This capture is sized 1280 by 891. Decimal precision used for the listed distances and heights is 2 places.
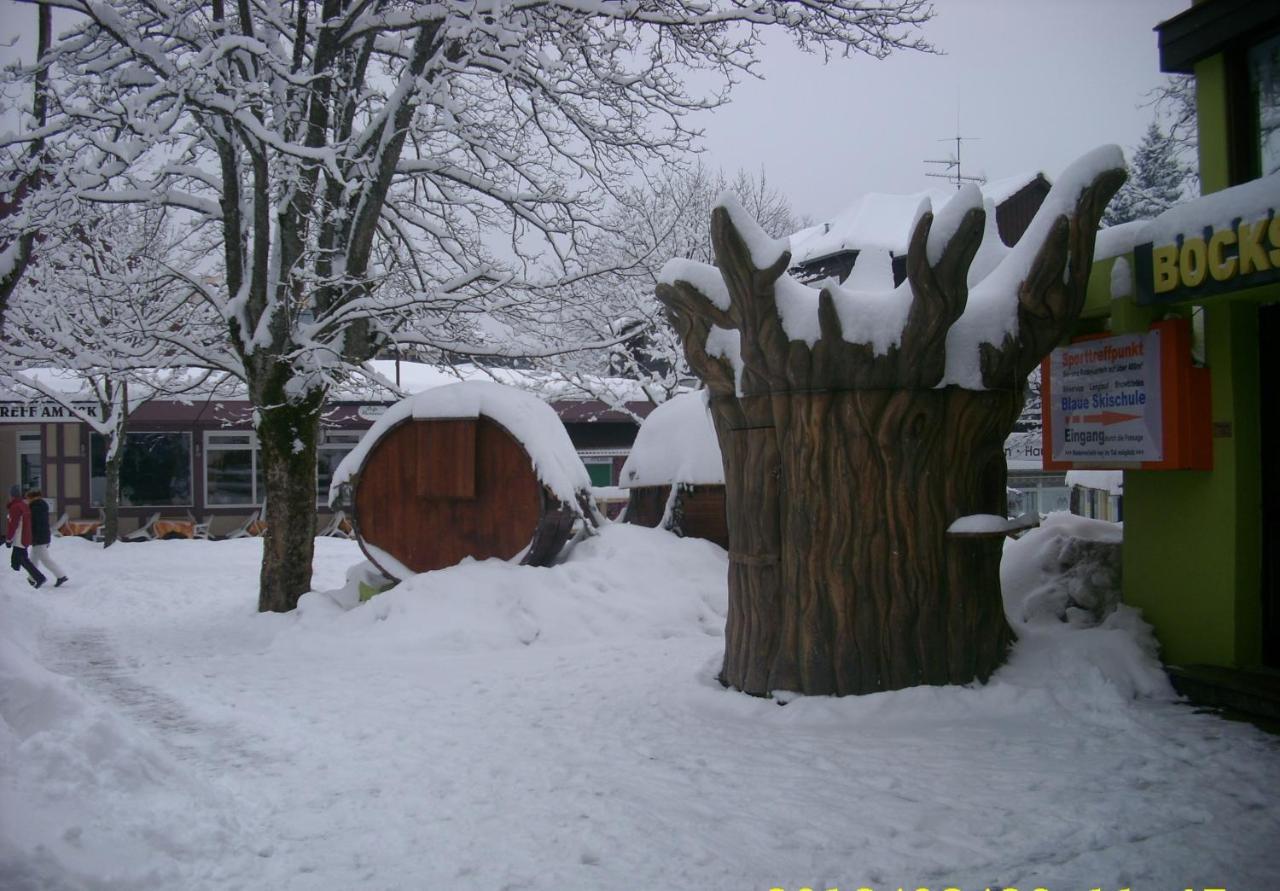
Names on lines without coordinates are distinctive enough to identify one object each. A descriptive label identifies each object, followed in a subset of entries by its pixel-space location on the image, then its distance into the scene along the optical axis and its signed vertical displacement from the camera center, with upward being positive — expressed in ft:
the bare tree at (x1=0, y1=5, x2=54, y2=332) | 32.50 +9.59
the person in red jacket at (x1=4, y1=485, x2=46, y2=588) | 49.75 -3.03
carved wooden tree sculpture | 19.24 +0.78
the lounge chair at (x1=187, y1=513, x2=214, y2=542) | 77.82 -4.16
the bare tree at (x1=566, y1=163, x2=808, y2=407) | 43.73 +10.93
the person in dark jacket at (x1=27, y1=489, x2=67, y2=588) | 50.65 -3.02
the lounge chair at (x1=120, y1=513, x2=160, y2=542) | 75.61 -4.36
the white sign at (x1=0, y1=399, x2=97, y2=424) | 79.30 +4.64
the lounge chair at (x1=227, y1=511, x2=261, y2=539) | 77.20 -4.21
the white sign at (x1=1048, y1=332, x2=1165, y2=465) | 20.84 +1.41
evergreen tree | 104.63 +29.36
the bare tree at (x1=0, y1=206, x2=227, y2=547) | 37.29 +6.69
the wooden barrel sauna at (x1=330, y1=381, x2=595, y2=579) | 32.48 -0.36
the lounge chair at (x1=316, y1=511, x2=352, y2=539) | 76.28 -4.11
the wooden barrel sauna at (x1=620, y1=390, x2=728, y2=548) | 37.19 -0.13
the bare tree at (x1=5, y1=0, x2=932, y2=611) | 32.22 +11.20
